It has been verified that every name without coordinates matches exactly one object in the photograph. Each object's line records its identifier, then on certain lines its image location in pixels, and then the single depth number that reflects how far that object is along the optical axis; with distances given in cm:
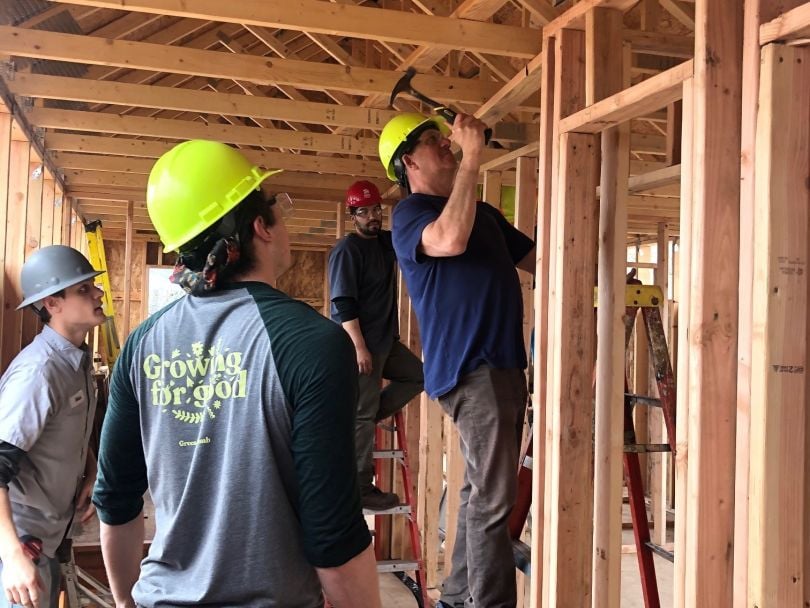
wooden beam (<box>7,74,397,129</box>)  408
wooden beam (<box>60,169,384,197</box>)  611
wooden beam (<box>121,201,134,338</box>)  732
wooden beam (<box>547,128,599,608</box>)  253
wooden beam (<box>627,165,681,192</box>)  302
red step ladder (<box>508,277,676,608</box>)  256
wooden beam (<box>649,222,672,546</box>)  591
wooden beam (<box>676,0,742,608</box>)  177
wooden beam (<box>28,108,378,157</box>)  477
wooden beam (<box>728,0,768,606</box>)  170
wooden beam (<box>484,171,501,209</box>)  468
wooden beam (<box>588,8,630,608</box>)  249
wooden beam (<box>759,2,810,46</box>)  157
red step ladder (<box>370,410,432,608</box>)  416
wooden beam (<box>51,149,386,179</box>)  555
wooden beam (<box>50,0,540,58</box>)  299
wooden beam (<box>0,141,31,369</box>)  425
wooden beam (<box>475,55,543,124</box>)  323
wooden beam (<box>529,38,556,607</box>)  262
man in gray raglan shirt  124
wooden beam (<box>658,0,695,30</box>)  397
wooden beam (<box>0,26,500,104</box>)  350
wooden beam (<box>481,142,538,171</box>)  413
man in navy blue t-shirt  225
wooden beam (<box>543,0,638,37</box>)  243
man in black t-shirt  382
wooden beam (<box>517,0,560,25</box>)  301
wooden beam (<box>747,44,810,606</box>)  165
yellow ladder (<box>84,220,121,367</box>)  728
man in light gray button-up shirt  228
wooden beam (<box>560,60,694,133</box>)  202
